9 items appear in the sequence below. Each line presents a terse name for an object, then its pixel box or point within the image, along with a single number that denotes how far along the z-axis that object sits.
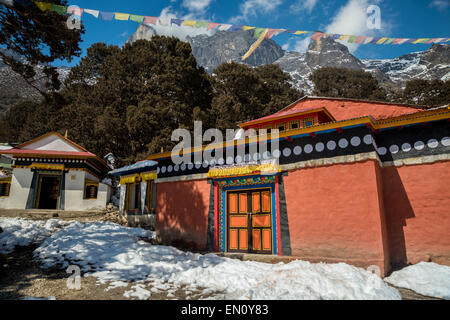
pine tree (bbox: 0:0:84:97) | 7.08
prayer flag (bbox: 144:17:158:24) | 8.32
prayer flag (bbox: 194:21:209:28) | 8.54
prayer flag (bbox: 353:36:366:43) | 8.82
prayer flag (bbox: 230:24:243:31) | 8.61
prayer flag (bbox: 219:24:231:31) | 8.53
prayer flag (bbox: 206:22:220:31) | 8.55
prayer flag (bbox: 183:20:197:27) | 8.56
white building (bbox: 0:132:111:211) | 18.23
